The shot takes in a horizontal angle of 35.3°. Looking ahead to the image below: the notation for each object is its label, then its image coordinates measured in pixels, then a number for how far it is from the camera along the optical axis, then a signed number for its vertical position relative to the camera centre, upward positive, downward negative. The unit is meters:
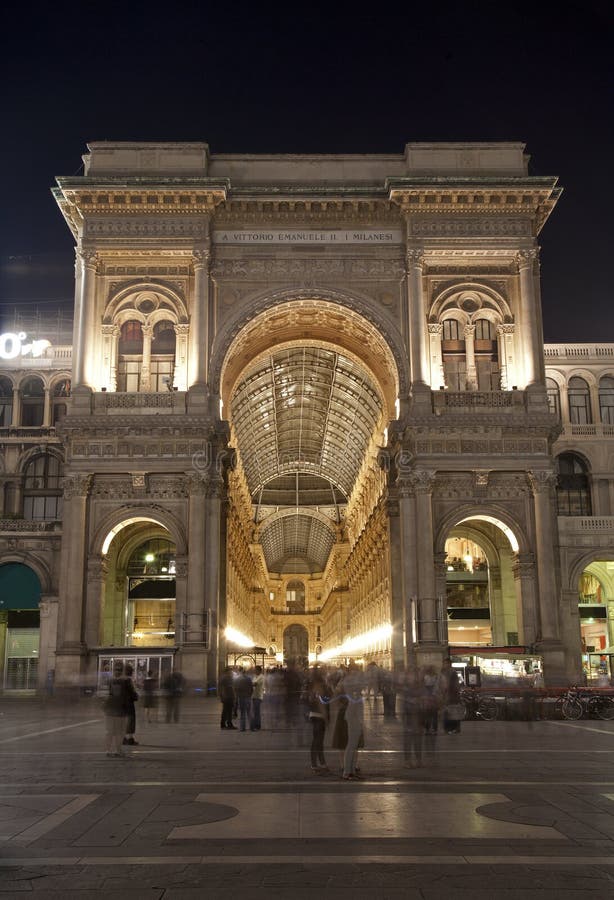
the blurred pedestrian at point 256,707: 27.84 -0.94
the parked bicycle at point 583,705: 31.91 -1.15
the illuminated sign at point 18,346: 58.97 +19.75
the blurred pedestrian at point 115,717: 19.45 -0.83
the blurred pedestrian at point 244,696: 27.22 -0.61
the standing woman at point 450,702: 25.71 -0.83
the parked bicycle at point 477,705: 31.94 -1.10
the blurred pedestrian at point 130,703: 20.47 -0.59
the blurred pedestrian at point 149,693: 29.73 -0.54
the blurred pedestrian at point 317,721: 17.12 -0.85
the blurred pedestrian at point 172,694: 29.69 -0.58
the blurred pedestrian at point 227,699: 28.02 -0.71
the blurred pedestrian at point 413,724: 18.02 -0.97
